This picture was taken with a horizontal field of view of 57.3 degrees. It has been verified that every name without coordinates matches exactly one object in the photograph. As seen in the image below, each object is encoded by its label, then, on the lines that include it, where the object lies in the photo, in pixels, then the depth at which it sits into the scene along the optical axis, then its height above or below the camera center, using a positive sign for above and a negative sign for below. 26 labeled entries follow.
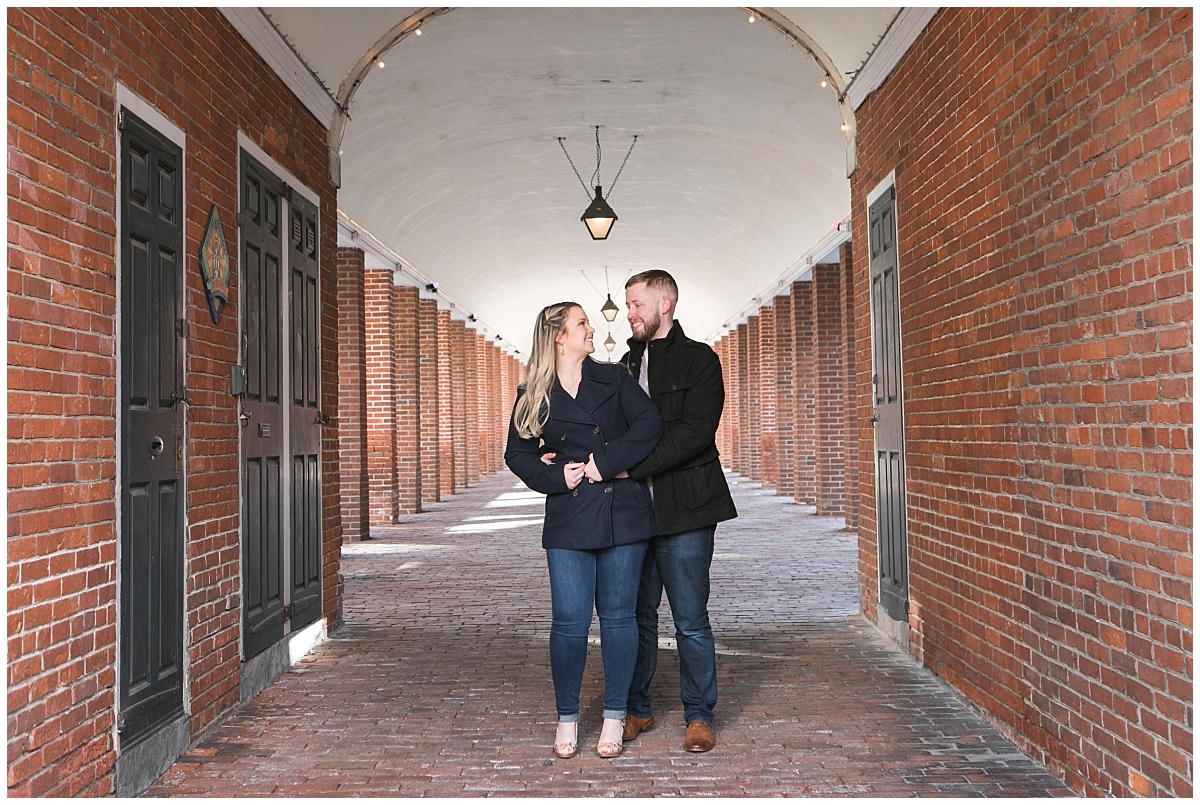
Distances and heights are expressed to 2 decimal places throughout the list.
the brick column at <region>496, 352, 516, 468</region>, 31.92 +1.17
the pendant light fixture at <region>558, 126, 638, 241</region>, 11.38 +2.21
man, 4.26 -0.22
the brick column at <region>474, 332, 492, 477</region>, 26.81 +0.63
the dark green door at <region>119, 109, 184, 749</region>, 3.96 +0.01
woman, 4.13 -0.21
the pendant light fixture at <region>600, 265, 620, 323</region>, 19.98 +2.19
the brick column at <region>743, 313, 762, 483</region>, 23.23 +0.40
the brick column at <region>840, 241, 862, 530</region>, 13.15 +0.41
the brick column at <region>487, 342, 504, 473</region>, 29.52 +0.68
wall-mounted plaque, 4.86 +0.78
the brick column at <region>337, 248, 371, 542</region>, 12.48 +0.54
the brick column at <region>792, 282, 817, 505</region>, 17.14 +0.91
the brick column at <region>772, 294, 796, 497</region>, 18.78 +0.41
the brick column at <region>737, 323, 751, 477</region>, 24.86 +0.44
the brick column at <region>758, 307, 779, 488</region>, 20.06 +0.55
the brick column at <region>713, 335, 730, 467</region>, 27.36 +0.22
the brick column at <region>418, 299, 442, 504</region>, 18.39 +0.57
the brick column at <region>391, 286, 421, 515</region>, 16.00 +0.55
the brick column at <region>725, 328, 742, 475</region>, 25.64 +0.69
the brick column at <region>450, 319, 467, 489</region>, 22.39 +0.74
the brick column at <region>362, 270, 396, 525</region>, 14.73 +0.49
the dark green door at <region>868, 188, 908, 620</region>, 6.27 +0.06
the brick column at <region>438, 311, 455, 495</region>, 20.31 +0.48
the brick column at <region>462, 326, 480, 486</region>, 24.11 +0.68
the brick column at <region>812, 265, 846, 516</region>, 15.34 +0.91
